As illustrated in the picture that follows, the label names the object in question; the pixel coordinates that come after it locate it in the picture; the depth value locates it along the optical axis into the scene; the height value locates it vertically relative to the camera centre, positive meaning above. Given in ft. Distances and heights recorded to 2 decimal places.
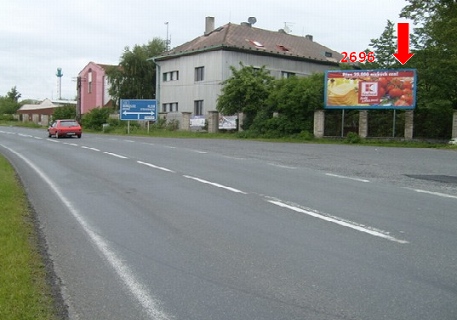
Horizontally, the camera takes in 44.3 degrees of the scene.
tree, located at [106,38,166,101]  224.74 +15.13
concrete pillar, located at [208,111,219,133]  154.10 -1.45
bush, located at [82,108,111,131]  195.62 -1.66
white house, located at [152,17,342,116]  172.24 +18.24
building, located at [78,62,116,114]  262.06 +12.59
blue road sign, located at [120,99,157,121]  167.43 +1.26
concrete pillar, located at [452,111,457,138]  104.68 -0.91
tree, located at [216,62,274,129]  141.79 +6.11
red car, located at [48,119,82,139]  129.59 -3.82
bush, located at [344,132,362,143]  112.78 -3.83
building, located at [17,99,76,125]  279.28 +0.33
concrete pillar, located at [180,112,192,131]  165.58 -1.73
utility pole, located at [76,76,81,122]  228.31 +3.60
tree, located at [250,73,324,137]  124.36 +2.80
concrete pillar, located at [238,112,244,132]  144.25 -1.19
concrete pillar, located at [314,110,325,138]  122.72 -0.87
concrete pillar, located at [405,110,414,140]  111.14 -0.98
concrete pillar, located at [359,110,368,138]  117.70 -1.04
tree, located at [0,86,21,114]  457.68 +4.99
